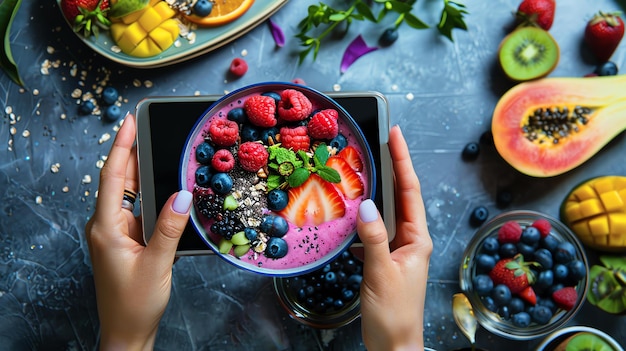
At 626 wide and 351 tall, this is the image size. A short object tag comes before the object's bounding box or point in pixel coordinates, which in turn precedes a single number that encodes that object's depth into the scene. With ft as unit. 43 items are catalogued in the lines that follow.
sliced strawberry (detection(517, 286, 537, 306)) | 1.96
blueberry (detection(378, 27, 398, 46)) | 2.09
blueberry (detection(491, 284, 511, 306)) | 1.94
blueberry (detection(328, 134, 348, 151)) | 1.63
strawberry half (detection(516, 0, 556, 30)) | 2.07
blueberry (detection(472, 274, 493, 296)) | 1.96
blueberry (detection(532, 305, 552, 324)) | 1.96
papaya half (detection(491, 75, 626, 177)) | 2.02
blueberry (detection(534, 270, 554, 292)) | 1.96
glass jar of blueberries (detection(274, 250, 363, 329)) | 1.95
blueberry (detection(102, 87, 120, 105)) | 2.06
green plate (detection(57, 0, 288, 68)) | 2.01
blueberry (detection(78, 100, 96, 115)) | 2.07
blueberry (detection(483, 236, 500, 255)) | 1.99
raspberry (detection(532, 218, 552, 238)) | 1.98
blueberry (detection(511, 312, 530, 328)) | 1.95
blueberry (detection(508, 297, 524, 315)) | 1.95
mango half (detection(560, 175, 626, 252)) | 1.97
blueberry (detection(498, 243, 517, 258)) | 1.98
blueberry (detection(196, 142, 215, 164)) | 1.61
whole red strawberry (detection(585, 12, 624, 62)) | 2.07
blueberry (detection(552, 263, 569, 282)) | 1.96
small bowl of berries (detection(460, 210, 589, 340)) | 1.96
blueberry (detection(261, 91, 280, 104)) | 1.64
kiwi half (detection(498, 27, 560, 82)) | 2.05
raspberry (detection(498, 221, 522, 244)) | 1.98
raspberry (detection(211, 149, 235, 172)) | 1.58
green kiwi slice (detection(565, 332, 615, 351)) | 1.94
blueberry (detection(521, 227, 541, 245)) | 1.97
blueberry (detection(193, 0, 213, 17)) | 1.99
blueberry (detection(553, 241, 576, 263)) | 1.97
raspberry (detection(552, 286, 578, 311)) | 1.94
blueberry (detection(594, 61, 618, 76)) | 2.09
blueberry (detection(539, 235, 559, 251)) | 1.98
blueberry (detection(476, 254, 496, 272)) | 1.98
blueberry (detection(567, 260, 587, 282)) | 1.95
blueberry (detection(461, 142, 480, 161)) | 2.07
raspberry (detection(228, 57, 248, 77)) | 2.06
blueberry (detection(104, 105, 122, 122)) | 2.06
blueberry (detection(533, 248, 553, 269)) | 1.95
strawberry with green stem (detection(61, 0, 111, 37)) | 1.96
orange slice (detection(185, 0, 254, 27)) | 2.01
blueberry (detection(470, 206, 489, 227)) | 2.06
